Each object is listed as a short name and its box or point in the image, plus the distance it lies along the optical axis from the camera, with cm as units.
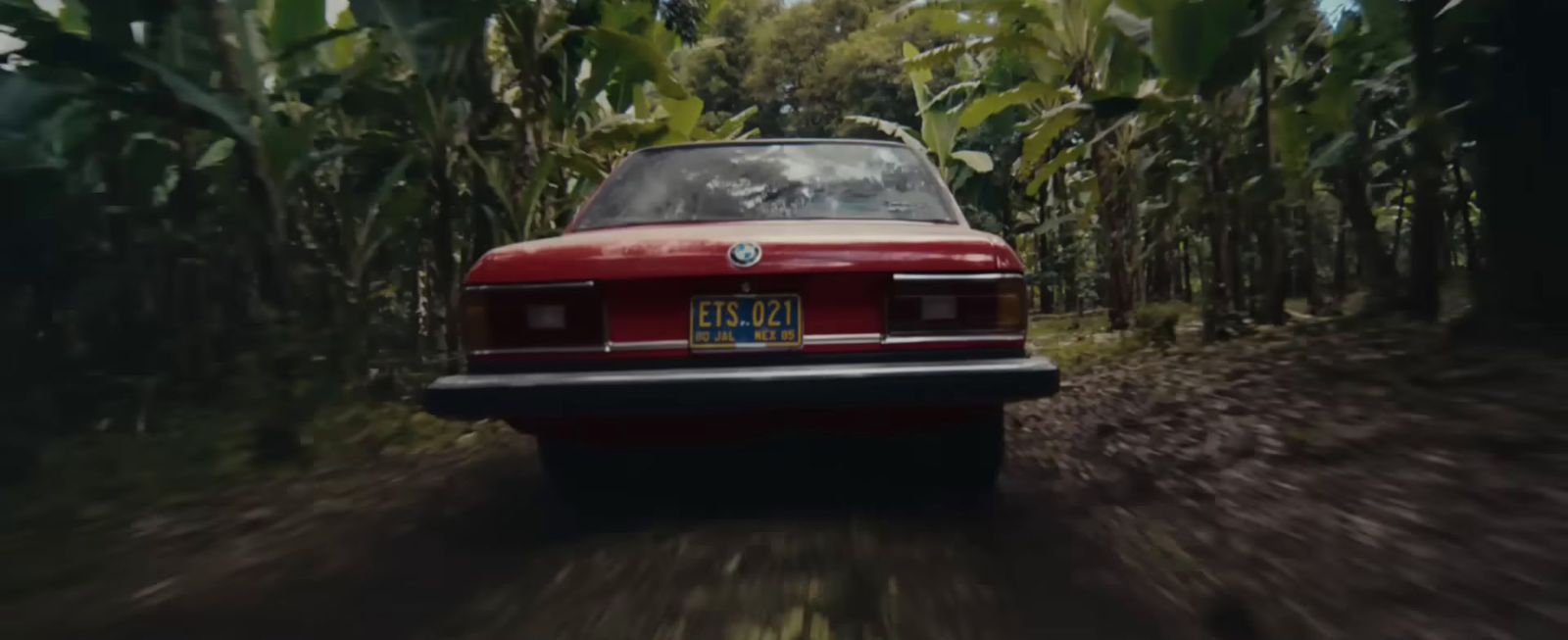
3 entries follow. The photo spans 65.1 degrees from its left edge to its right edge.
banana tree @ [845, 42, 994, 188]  1561
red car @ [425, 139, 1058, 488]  346
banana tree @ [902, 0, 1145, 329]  911
